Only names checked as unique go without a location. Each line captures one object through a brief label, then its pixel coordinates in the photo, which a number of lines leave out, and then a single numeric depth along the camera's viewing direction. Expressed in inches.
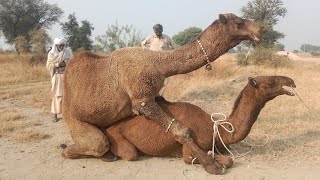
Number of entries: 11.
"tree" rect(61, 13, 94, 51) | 1407.5
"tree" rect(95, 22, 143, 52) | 715.4
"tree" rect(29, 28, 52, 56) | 1241.4
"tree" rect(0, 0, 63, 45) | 1572.3
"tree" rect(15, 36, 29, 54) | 1323.8
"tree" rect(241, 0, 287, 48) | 1246.3
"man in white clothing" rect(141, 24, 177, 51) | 387.2
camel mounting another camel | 217.5
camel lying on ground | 224.5
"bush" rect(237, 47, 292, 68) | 960.8
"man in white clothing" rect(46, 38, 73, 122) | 371.6
